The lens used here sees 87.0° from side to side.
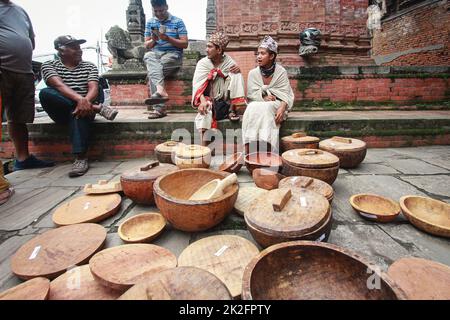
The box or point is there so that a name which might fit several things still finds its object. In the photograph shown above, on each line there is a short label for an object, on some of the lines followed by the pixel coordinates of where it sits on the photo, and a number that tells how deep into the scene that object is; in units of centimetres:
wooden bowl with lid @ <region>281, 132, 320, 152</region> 261
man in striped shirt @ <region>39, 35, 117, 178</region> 278
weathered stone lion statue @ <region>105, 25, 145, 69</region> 561
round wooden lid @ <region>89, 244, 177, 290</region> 108
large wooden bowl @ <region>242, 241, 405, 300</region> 98
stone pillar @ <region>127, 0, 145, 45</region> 636
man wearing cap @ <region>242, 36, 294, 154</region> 290
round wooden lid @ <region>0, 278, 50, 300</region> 100
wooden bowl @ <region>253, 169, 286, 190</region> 198
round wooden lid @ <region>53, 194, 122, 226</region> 172
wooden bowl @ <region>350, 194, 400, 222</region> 165
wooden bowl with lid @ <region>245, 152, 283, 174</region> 226
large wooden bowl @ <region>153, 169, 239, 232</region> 140
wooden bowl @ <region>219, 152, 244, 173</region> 239
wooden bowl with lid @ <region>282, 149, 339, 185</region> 194
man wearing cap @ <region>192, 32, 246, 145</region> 315
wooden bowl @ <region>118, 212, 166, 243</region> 150
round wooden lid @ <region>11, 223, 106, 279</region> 124
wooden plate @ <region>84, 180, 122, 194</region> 204
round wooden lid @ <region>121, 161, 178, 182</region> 184
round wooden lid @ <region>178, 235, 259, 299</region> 116
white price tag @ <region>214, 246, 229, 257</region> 132
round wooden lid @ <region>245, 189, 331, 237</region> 118
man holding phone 387
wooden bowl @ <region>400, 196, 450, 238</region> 147
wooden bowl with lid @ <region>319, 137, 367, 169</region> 243
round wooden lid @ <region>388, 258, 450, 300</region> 102
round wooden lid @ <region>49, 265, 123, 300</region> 107
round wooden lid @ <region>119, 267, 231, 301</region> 80
